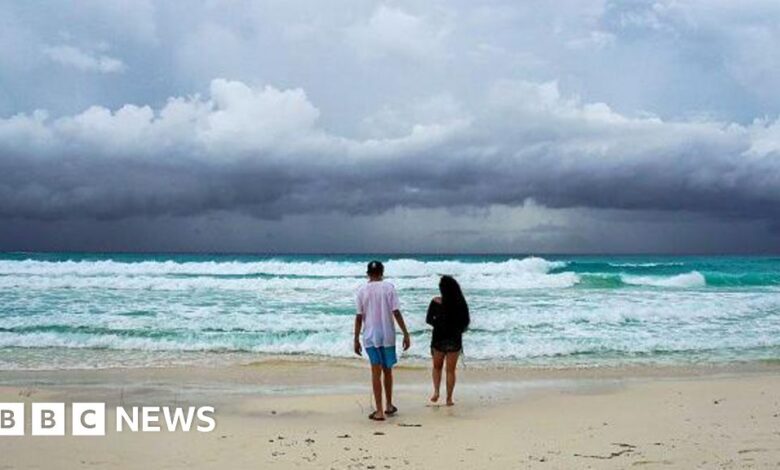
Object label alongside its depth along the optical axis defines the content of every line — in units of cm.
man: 829
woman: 903
